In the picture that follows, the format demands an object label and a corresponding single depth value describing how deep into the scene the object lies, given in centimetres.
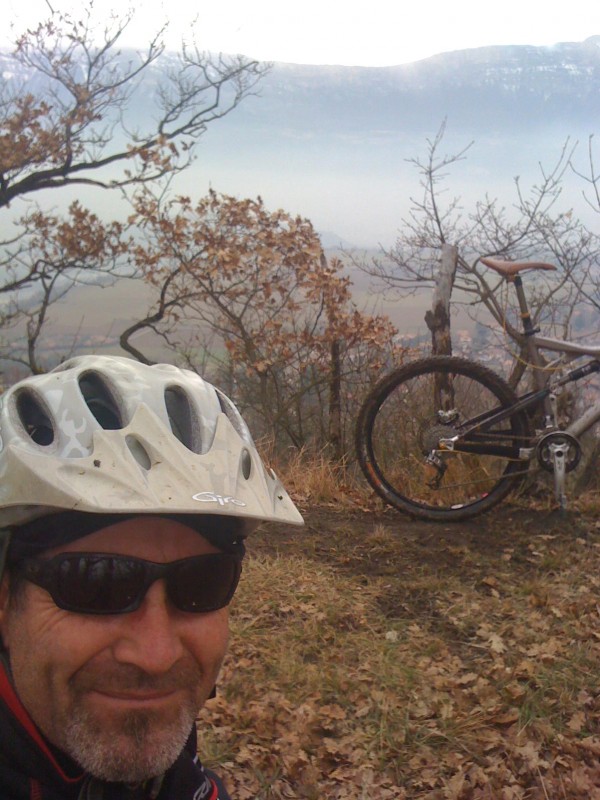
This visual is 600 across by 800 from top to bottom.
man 130
